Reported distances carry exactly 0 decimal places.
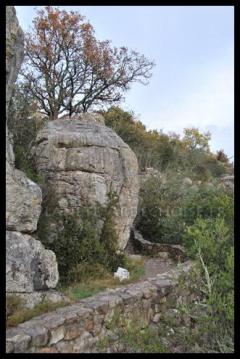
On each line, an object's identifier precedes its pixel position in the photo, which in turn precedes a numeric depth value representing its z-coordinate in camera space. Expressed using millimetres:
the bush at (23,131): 8609
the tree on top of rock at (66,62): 17266
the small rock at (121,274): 8562
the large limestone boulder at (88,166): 9461
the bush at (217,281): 5617
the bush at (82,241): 8156
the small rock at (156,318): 6852
